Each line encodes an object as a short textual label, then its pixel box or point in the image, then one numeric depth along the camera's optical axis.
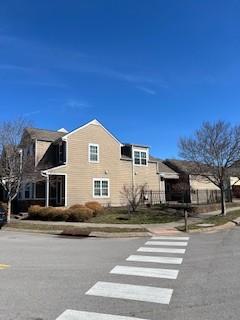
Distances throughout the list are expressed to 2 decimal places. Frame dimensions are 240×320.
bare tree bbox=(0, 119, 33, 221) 16.16
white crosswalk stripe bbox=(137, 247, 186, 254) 7.99
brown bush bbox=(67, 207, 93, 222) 15.74
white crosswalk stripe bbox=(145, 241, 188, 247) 9.01
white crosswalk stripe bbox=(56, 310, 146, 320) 3.68
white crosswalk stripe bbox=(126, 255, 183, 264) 6.80
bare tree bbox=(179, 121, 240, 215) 17.34
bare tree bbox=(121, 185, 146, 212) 22.27
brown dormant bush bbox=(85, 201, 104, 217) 17.37
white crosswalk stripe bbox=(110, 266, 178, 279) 5.63
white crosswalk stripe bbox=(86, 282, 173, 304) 4.39
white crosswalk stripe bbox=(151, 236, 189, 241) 10.42
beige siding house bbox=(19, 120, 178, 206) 20.16
